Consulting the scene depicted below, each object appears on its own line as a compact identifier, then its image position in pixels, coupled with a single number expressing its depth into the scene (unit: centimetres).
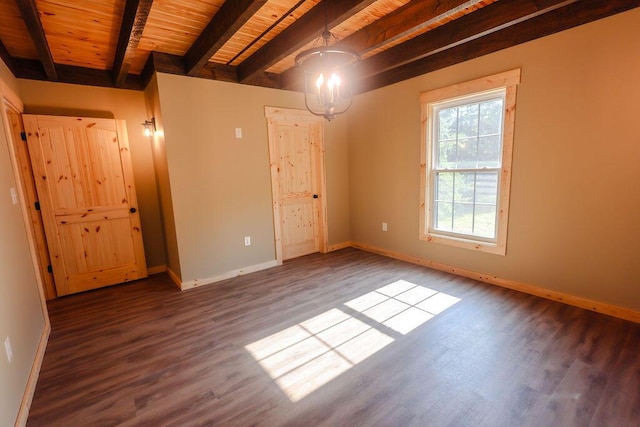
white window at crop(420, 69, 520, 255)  307
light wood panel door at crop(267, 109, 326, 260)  421
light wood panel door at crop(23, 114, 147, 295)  333
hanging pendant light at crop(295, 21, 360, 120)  181
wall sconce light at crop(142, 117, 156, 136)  363
